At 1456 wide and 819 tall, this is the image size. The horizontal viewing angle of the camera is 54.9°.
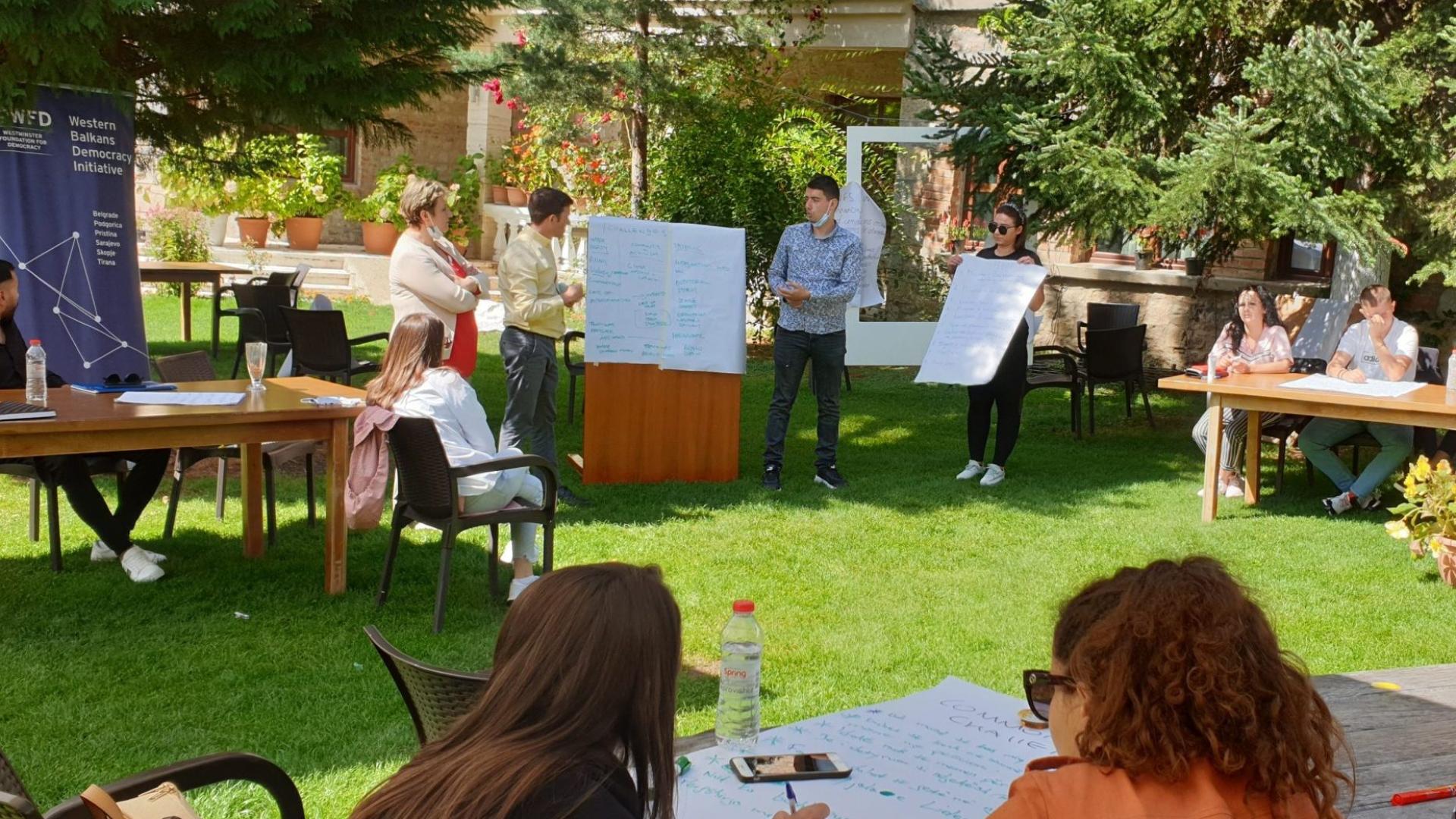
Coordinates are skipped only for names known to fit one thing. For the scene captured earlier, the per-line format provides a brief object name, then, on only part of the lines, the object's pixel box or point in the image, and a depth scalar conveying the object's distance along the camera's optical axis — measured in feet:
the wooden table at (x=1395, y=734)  8.68
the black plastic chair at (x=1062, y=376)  33.37
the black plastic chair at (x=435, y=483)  17.87
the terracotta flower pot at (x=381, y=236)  62.75
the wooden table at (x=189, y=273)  42.50
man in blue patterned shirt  27.04
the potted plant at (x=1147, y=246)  35.81
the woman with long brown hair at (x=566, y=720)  5.98
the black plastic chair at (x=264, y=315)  37.14
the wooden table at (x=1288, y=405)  23.71
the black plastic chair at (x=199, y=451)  21.91
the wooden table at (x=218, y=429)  16.90
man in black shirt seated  19.79
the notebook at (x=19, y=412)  16.84
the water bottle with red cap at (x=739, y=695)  9.24
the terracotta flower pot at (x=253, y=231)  63.26
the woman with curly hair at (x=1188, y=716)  5.93
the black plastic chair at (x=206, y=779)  8.22
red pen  8.30
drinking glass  19.60
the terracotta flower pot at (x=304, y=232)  63.31
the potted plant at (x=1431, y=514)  21.45
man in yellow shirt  24.56
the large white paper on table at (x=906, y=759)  8.06
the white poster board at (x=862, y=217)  37.50
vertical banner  24.64
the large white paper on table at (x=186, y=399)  18.80
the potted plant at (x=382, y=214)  62.69
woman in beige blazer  23.15
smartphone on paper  8.26
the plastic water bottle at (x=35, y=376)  17.93
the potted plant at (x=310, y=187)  62.08
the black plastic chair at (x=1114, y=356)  34.32
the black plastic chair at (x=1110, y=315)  39.09
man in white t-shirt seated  26.66
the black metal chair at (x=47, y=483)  19.62
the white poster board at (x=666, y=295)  26.86
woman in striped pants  28.04
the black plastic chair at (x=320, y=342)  31.12
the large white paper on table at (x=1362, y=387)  24.79
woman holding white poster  28.86
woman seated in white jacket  18.42
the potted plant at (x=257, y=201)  59.88
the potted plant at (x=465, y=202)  63.41
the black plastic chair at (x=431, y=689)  8.68
